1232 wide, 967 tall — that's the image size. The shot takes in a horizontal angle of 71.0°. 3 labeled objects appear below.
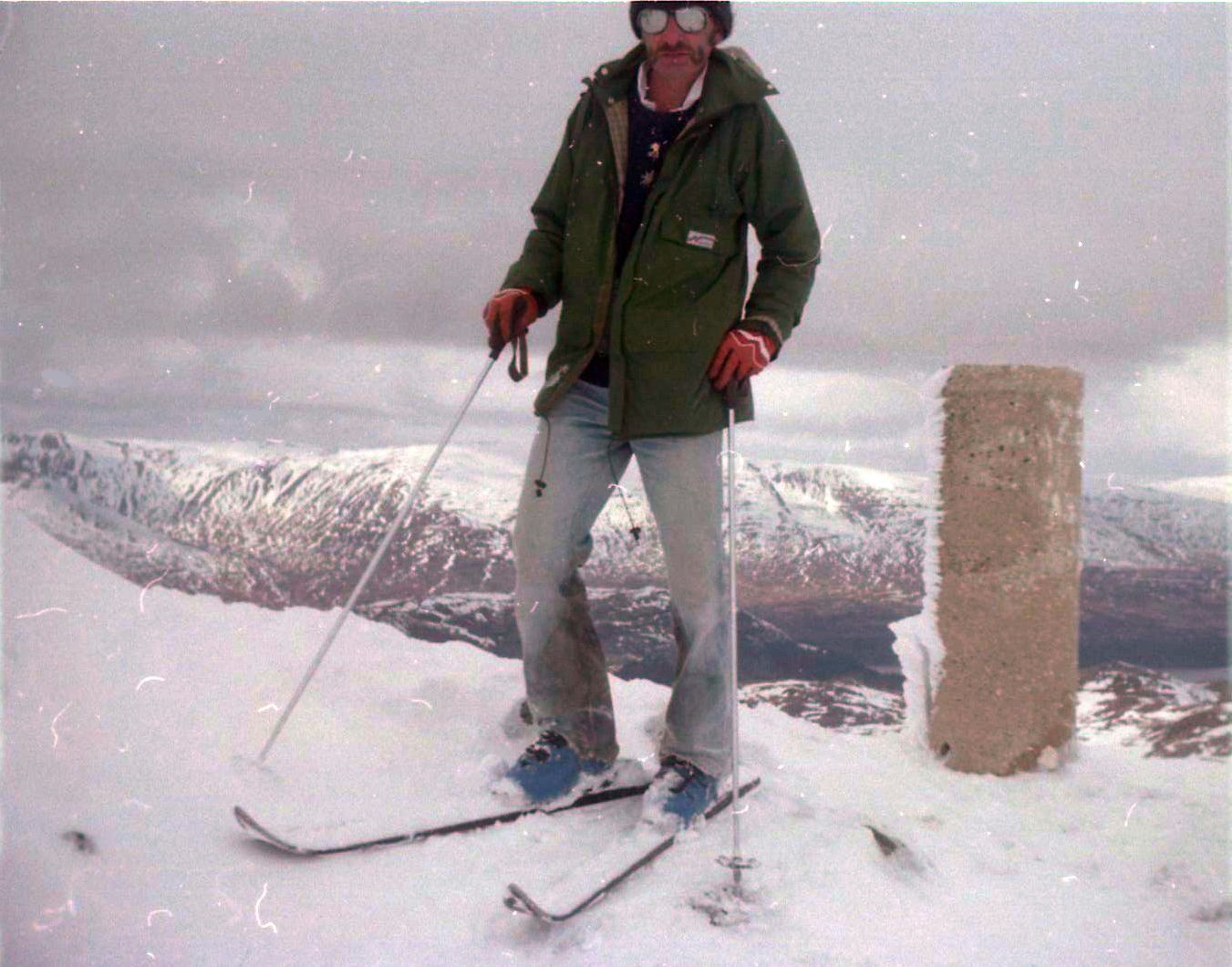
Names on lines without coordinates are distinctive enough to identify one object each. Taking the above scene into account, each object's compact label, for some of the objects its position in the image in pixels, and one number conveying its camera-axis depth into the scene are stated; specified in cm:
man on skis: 264
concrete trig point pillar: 383
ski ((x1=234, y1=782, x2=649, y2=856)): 216
